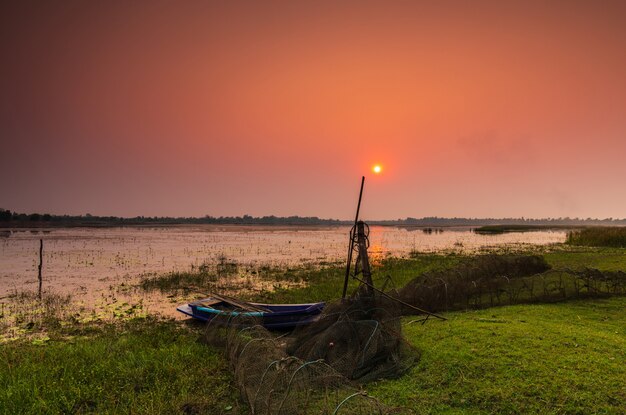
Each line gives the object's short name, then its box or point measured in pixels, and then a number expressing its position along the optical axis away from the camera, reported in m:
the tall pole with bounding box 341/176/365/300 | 9.80
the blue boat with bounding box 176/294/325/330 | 10.81
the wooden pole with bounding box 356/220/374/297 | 9.44
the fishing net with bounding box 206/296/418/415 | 5.46
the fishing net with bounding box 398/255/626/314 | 11.12
